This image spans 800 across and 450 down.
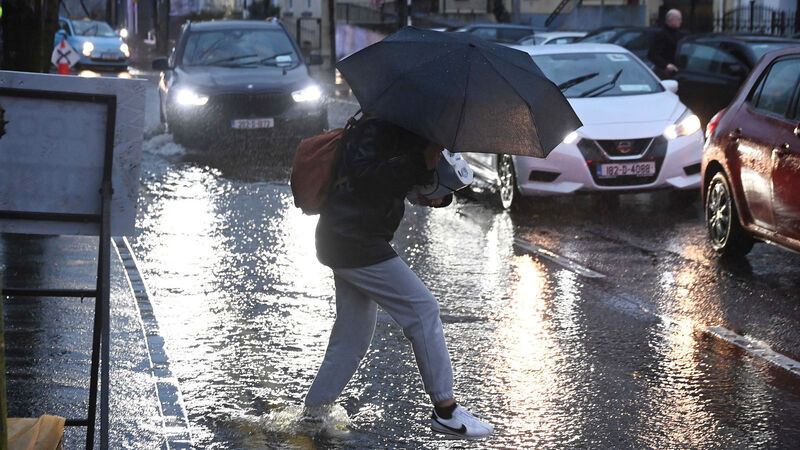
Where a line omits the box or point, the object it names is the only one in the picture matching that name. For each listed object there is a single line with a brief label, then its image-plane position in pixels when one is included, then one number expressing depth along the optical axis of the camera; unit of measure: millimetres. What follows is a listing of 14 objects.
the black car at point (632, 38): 24094
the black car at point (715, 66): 17125
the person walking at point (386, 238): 5340
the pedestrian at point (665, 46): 18969
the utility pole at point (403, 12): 34750
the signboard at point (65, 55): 27766
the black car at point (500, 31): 29828
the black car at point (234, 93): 17891
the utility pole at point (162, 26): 62031
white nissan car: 12328
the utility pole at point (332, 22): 37531
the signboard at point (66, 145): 4809
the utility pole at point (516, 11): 45166
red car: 9000
